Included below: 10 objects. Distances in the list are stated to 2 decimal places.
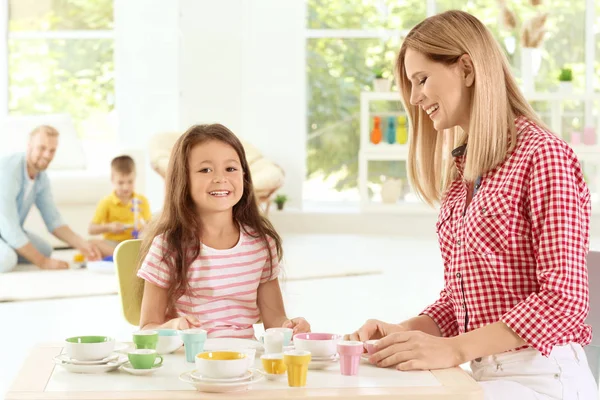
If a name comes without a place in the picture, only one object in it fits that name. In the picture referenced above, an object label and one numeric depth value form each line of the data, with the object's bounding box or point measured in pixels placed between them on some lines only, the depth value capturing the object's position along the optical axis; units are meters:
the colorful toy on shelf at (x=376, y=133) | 8.44
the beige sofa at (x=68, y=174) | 7.01
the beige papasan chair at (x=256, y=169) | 7.43
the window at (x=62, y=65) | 8.94
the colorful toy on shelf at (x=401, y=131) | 8.41
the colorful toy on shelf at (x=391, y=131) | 8.41
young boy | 6.25
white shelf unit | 8.28
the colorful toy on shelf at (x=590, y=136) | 8.20
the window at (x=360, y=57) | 8.85
